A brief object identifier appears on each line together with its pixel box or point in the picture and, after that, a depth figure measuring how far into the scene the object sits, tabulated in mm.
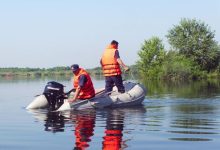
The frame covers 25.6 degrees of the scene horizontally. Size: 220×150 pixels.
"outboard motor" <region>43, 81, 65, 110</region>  13258
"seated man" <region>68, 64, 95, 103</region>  12727
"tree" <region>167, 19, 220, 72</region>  57188
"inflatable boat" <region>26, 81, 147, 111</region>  12906
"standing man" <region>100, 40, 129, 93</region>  13945
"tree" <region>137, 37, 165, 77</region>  60250
